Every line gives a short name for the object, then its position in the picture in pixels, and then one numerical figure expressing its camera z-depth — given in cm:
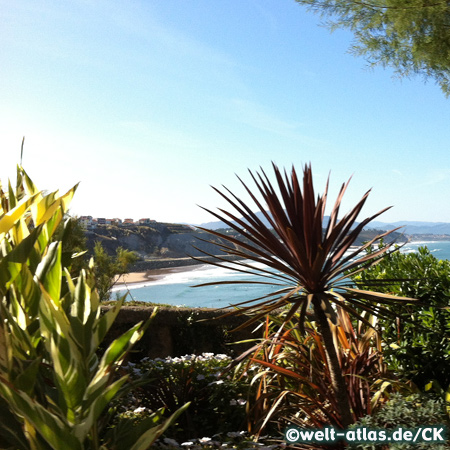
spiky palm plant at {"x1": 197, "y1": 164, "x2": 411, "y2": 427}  318
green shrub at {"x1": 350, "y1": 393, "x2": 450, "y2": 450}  299
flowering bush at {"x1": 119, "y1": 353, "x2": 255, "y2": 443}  430
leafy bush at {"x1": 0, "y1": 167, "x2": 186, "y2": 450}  179
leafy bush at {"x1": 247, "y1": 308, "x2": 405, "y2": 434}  366
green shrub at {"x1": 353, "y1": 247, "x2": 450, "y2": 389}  378
